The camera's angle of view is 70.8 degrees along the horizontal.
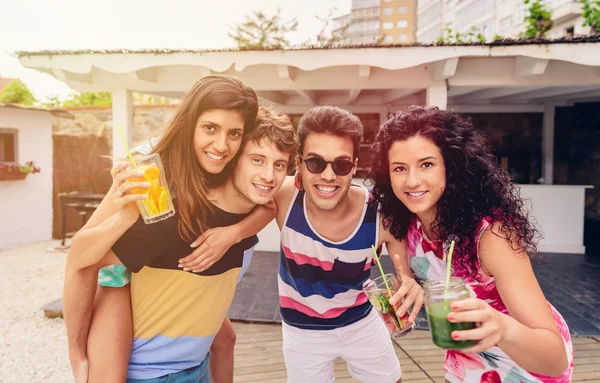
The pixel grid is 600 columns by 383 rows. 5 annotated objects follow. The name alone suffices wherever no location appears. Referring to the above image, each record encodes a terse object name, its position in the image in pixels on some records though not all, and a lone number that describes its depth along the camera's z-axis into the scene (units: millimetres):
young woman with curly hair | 1379
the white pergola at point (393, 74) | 4699
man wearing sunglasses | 2016
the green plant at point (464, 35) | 4652
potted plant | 8312
